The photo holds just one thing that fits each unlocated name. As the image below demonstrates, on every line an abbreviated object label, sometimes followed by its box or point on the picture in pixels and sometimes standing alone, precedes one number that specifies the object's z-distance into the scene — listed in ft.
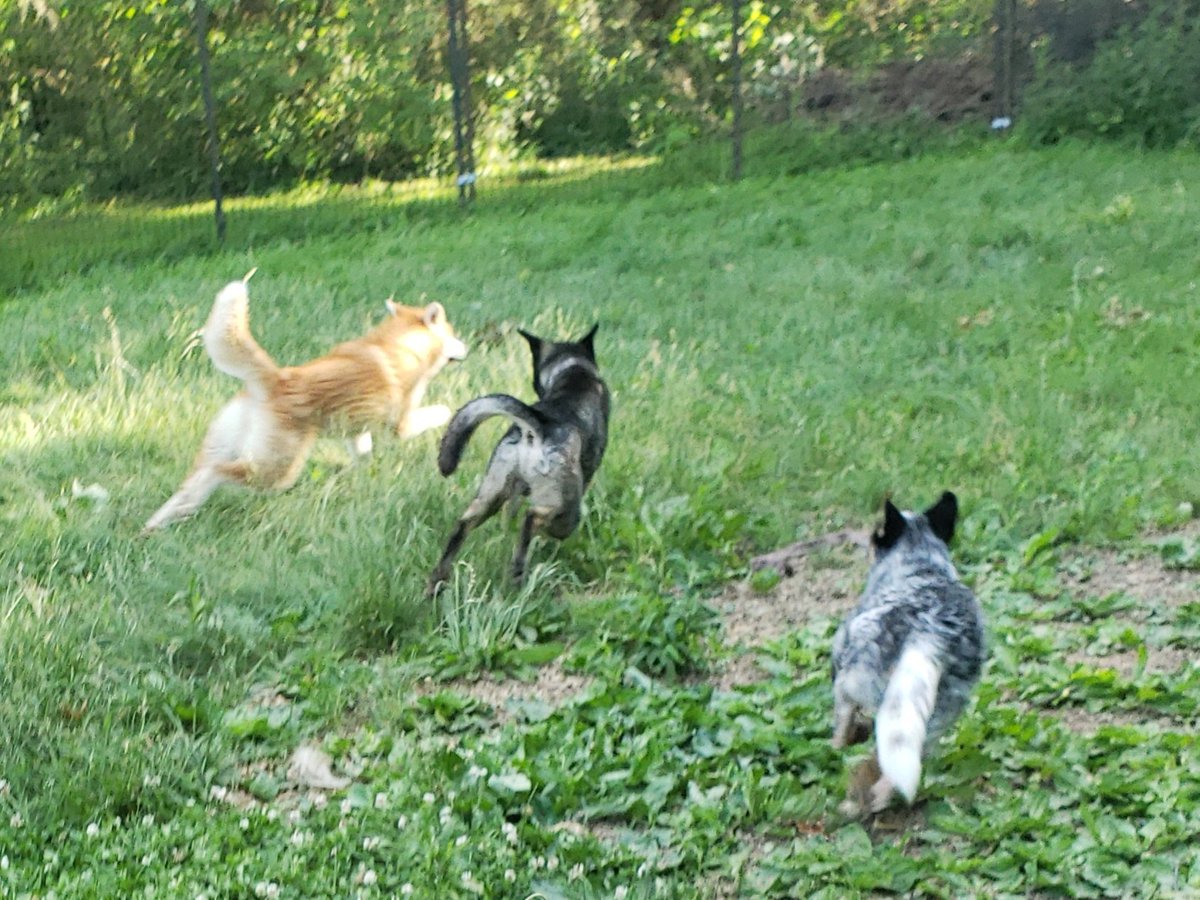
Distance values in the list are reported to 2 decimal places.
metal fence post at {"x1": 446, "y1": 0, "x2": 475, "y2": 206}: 44.34
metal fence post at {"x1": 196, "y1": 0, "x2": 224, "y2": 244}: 41.72
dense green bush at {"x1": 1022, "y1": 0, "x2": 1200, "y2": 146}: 46.01
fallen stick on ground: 18.57
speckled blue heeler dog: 11.25
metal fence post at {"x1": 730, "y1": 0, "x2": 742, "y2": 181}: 47.14
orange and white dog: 19.56
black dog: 16.43
